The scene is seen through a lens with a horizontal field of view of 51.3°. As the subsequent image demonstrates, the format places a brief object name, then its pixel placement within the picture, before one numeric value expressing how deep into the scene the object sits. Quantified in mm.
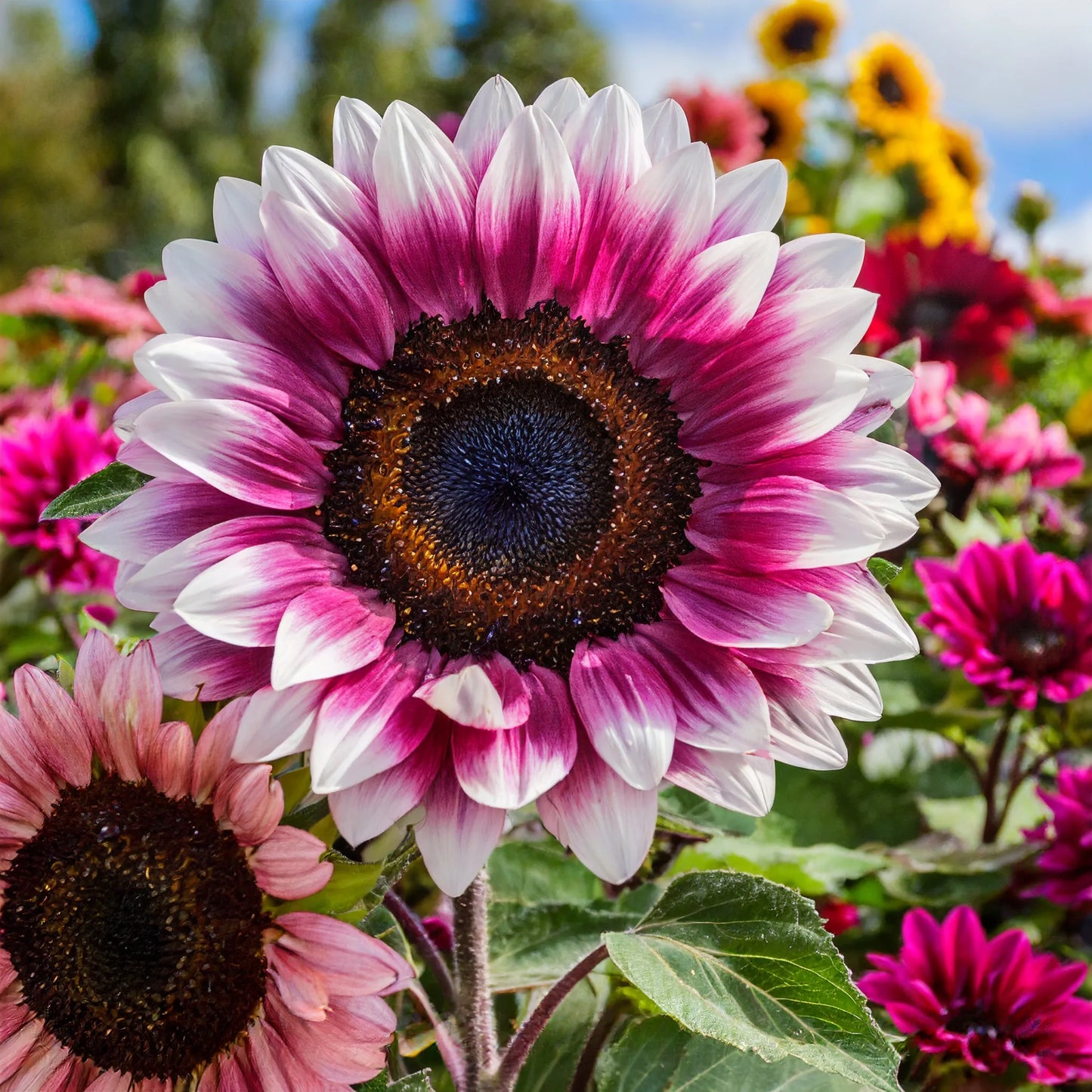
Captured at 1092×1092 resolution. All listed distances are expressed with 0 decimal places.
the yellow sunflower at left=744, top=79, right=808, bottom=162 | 2871
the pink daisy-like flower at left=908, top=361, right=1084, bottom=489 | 1069
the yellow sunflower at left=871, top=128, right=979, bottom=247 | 2746
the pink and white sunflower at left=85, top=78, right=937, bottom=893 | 514
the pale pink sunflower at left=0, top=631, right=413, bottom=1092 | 503
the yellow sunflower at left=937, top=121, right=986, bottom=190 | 3107
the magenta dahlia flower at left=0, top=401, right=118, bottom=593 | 1031
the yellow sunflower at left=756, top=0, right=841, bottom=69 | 3156
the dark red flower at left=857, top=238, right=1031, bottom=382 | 1767
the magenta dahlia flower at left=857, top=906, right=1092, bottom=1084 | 697
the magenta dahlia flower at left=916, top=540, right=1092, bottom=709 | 938
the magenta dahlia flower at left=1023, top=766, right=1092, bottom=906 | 808
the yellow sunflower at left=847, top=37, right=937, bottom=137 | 2768
